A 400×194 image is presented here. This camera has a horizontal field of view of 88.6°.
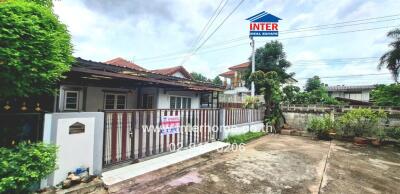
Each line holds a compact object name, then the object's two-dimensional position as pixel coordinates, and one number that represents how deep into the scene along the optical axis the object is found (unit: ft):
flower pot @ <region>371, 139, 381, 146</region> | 29.25
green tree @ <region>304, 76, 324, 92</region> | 81.25
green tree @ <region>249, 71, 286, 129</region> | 38.63
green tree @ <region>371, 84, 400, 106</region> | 39.17
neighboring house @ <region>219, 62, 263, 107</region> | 54.03
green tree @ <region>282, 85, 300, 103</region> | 44.86
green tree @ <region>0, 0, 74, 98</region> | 7.73
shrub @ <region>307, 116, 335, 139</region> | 32.78
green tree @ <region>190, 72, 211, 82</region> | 160.77
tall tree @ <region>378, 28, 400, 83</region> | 45.42
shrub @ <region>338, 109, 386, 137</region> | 30.50
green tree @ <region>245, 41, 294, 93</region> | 65.16
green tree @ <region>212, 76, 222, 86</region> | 140.77
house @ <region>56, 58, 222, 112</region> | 20.76
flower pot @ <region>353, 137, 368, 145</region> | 30.22
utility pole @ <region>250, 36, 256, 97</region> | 45.90
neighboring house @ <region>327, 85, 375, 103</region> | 92.07
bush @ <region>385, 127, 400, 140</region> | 29.60
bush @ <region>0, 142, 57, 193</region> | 8.09
